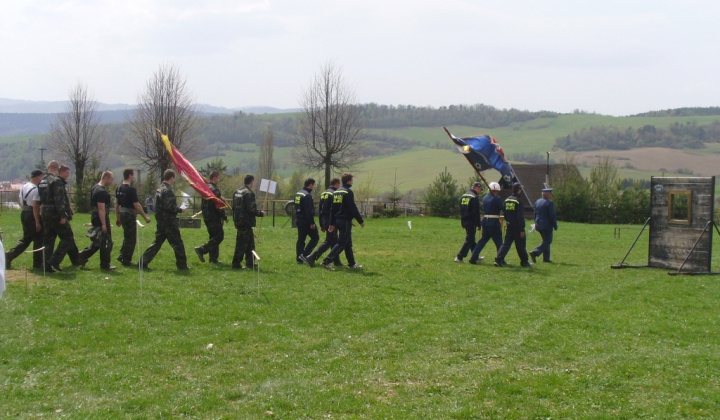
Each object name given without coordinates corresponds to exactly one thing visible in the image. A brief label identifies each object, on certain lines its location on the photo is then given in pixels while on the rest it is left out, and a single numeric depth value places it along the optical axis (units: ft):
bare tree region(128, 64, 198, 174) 155.33
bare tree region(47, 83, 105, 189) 173.58
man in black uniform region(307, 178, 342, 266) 50.62
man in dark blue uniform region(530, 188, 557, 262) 57.88
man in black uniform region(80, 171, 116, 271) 44.78
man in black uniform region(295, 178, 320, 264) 51.57
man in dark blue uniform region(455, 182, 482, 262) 55.67
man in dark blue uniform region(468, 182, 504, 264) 54.80
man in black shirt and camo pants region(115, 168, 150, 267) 46.34
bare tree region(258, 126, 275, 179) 265.95
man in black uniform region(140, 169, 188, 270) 46.06
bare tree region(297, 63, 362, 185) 155.94
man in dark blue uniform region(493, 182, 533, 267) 53.83
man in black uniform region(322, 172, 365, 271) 49.65
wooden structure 50.49
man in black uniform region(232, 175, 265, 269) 48.32
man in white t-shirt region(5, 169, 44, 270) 43.09
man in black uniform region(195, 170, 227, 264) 50.37
